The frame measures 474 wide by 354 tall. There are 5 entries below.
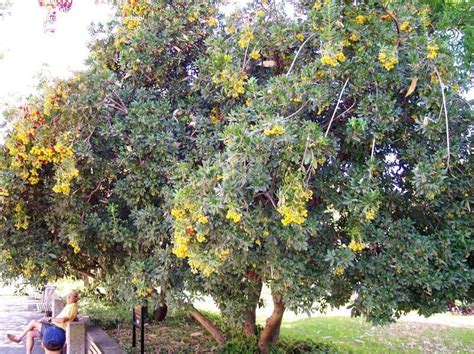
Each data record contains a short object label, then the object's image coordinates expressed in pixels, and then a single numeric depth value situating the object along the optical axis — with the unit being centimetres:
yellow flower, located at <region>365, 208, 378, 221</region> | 346
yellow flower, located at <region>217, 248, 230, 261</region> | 356
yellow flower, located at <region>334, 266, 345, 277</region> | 367
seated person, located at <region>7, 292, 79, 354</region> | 567
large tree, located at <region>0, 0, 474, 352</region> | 359
